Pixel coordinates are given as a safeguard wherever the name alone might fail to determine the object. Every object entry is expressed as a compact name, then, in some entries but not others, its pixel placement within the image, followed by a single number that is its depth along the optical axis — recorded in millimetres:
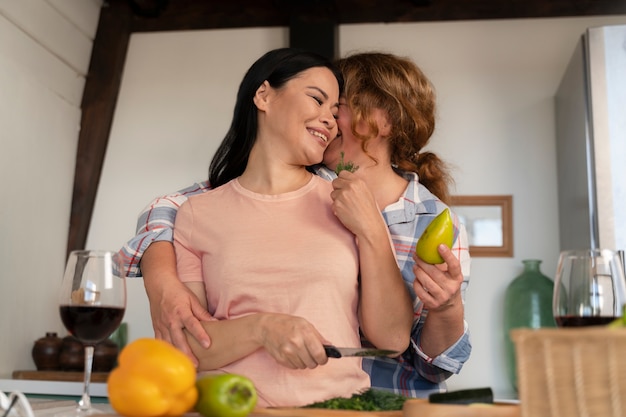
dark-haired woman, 1435
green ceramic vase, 3916
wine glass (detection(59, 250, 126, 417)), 1240
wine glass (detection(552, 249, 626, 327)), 1005
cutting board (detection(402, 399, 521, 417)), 945
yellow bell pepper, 931
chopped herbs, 1207
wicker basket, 756
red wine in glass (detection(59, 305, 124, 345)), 1240
